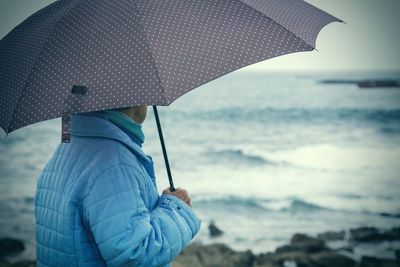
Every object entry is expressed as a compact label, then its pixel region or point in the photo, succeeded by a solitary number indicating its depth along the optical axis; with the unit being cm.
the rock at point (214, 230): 1096
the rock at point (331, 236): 1014
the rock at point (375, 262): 743
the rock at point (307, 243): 897
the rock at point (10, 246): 859
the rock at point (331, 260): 794
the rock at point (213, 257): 796
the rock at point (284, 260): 806
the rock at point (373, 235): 995
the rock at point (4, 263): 712
